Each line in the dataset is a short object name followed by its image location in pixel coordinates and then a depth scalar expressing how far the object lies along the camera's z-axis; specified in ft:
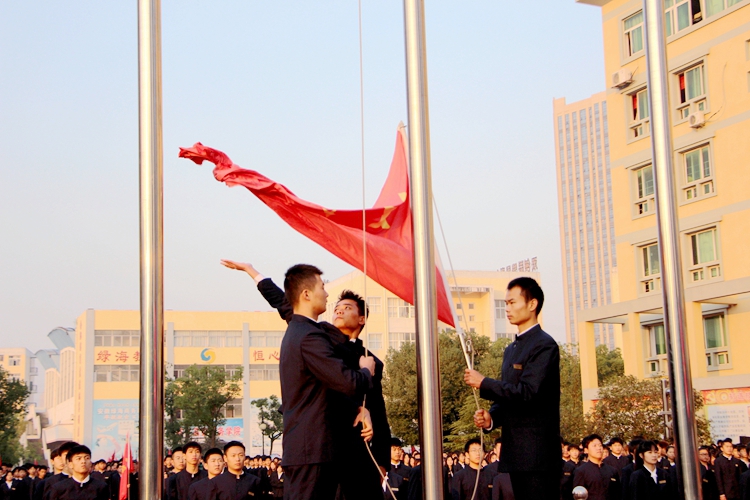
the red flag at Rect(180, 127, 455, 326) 19.12
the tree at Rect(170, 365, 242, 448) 145.07
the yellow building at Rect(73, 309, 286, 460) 199.00
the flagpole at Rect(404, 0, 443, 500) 12.71
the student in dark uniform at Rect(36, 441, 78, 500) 31.25
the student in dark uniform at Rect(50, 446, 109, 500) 30.40
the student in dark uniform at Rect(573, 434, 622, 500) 38.99
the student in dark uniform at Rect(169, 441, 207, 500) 38.78
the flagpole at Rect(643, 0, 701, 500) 13.55
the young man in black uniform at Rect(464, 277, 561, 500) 15.61
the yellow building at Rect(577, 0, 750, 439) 77.50
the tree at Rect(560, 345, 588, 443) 92.02
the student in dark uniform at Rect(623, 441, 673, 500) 34.47
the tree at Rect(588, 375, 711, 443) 74.33
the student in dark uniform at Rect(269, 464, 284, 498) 60.33
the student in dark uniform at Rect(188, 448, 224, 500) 31.48
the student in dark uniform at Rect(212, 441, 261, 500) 31.04
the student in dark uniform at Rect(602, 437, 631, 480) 47.09
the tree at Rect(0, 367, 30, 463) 143.74
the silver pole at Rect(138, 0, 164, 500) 12.29
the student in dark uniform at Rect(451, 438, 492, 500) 41.39
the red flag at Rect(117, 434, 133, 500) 32.55
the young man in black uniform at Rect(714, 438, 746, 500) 49.32
